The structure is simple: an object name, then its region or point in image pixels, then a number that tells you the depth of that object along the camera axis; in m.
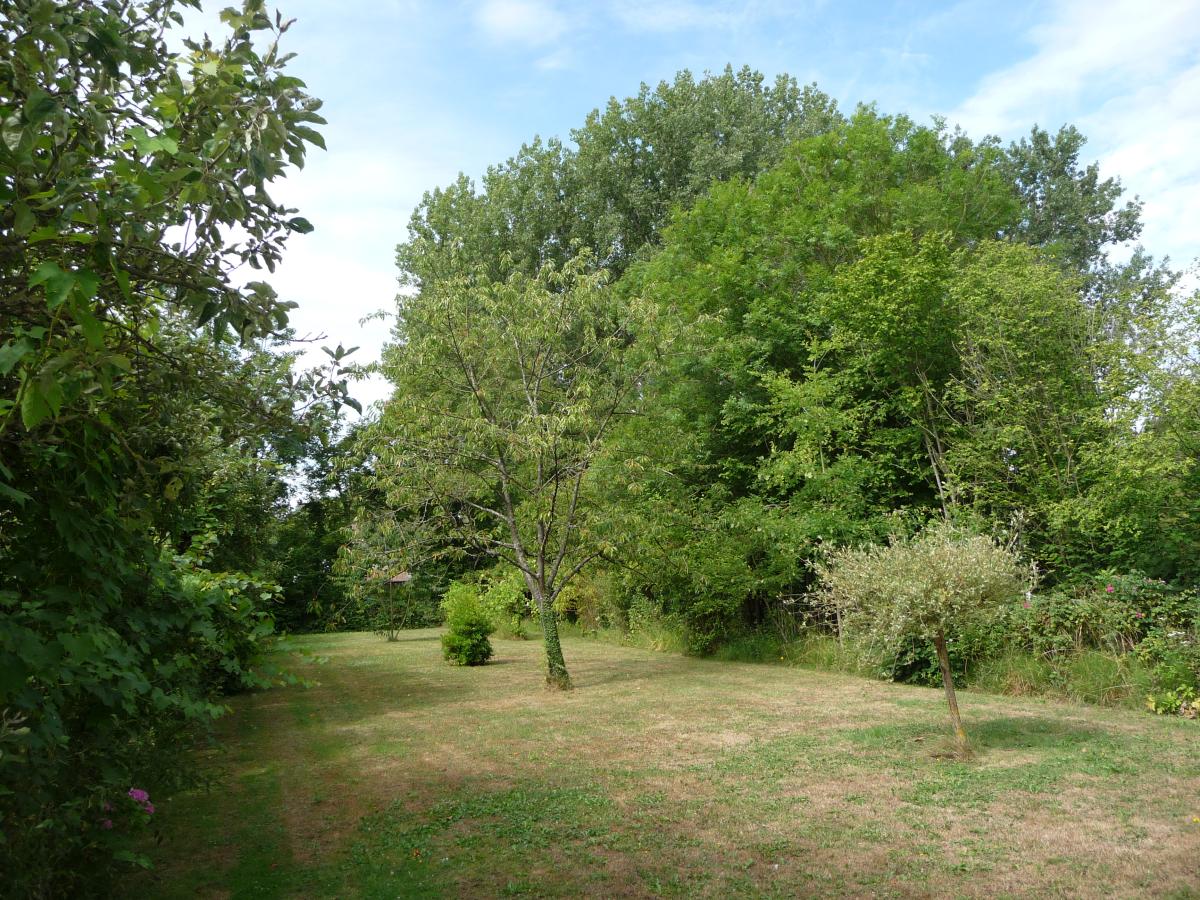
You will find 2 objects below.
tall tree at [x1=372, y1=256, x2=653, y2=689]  11.98
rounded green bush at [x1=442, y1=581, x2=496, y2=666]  16.67
